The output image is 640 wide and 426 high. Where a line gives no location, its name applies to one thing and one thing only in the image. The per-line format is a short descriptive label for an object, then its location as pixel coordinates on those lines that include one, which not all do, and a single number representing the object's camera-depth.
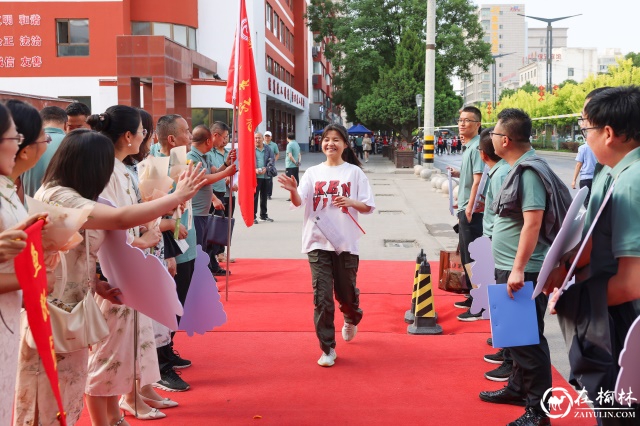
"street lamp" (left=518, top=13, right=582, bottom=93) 43.34
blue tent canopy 43.14
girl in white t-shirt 5.25
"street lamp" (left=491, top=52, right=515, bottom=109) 74.38
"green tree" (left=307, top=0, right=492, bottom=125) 40.12
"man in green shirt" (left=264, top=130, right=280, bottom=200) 14.54
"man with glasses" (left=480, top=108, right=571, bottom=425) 3.88
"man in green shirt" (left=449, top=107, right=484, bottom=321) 6.38
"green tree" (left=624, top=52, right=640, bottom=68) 84.62
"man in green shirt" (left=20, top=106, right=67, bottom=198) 5.04
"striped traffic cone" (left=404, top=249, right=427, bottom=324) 6.26
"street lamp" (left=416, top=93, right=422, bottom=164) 33.03
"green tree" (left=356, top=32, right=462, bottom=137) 37.00
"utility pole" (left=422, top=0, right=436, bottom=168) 24.25
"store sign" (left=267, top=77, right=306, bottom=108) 37.97
